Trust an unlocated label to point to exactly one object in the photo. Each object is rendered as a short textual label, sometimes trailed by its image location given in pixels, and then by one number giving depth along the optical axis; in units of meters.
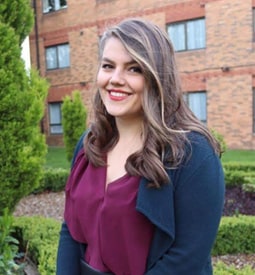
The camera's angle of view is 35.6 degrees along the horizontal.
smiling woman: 1.48
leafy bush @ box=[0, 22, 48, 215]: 4.18
